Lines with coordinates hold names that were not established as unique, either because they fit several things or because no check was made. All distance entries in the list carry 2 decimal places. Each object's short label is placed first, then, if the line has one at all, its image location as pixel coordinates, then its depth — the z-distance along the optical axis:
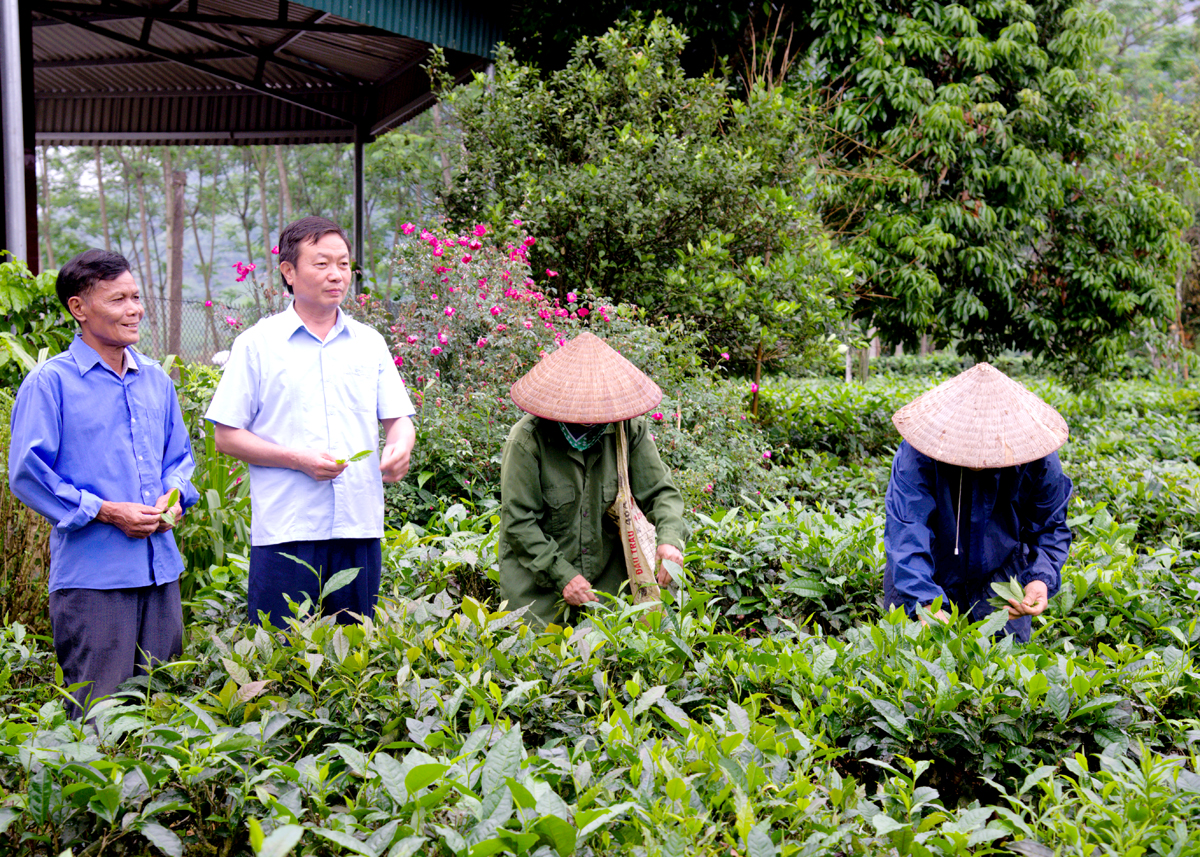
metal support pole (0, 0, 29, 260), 6.49
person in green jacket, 3.07
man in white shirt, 2.93
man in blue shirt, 2.68
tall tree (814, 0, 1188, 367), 9.09
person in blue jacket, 2.98
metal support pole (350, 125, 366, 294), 12.51
